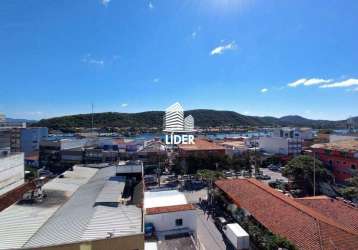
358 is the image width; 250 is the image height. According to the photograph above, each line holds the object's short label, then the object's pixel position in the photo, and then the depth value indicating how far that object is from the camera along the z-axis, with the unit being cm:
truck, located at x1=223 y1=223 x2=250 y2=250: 1572
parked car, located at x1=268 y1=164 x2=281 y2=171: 4420
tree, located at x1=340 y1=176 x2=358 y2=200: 2257
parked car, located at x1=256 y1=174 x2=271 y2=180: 3678
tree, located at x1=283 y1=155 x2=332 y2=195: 2808
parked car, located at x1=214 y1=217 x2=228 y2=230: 1927
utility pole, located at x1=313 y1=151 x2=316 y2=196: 2622
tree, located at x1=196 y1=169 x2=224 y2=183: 2711
